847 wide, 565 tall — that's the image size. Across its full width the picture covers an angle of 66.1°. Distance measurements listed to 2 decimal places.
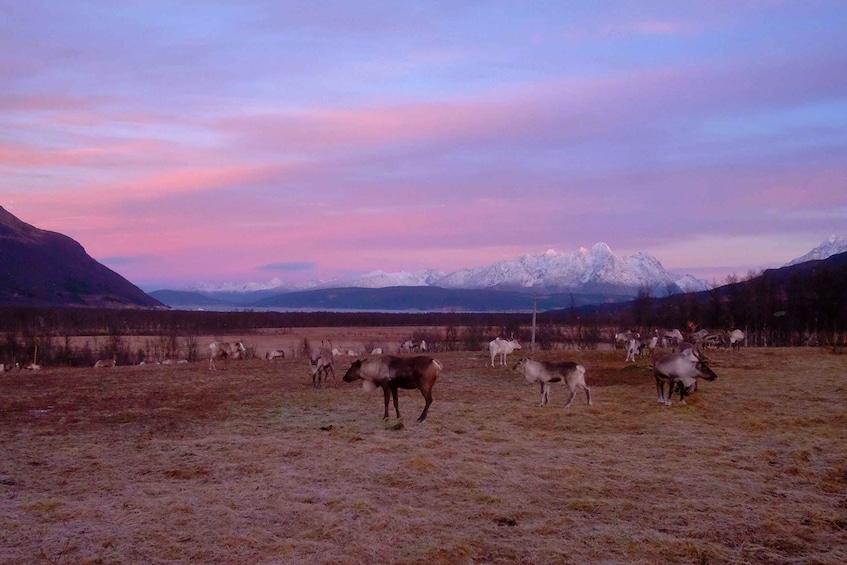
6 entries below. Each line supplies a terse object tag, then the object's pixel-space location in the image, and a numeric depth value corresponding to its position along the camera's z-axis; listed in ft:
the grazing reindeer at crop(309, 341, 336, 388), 85.56
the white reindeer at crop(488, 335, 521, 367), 112.57
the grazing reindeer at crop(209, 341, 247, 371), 111.34
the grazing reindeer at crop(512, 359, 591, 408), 64.34
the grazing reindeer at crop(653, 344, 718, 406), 65.46
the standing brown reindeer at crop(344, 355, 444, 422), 57.57
